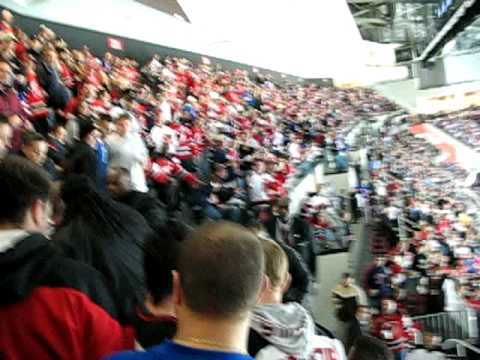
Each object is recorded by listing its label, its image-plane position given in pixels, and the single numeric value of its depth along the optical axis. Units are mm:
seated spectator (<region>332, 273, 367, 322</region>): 6587
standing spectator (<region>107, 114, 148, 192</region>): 5701
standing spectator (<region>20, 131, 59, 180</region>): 4250
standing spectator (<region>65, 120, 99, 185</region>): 4492
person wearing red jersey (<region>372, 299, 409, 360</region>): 6826
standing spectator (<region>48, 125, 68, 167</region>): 5507
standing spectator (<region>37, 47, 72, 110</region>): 7391
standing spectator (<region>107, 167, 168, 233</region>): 3047
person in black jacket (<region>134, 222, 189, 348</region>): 1639
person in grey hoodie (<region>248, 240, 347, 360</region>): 2025
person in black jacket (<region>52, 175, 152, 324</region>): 1952
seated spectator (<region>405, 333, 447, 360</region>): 6762
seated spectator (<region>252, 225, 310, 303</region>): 3576
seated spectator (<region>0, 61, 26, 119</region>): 5745
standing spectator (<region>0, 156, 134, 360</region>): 1563
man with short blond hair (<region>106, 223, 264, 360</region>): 1207
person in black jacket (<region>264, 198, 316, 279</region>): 7886
